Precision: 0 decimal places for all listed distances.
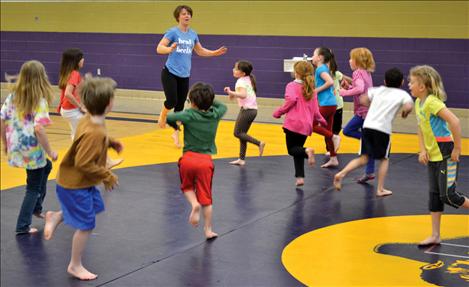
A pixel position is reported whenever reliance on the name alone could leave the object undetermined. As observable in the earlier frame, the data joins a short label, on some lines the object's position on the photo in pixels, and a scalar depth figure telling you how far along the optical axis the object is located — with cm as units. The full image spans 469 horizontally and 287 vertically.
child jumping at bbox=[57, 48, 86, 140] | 852
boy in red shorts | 666
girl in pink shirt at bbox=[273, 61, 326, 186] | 877
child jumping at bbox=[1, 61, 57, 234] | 659
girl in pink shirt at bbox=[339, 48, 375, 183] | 938
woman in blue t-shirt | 1089
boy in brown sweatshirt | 555
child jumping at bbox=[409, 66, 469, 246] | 654
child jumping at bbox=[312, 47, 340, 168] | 988
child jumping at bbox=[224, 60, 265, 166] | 1000
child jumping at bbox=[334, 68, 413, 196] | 811
